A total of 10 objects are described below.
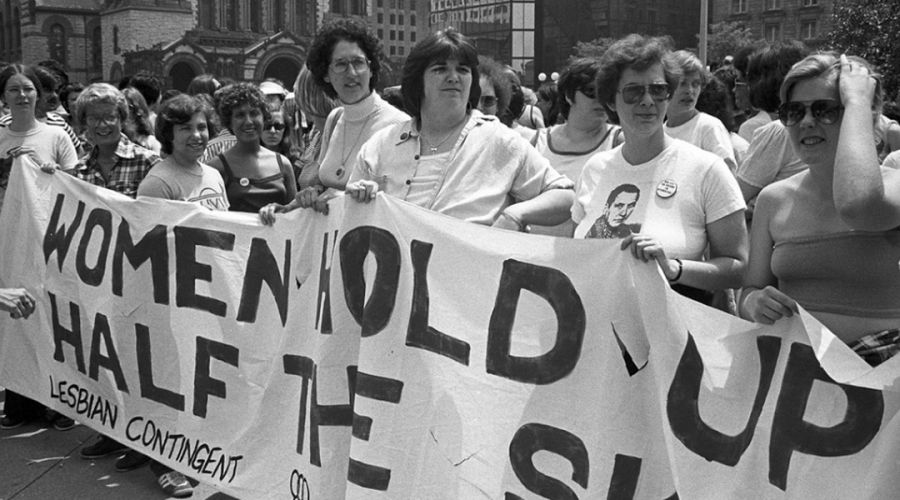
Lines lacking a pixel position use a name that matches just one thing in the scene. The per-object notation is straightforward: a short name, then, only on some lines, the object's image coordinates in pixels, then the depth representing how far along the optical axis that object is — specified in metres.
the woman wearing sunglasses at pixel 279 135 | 6.28
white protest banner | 2.64
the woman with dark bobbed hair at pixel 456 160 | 3.54
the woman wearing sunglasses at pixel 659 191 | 3.07
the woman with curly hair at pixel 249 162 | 5.06
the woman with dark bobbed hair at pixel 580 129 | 4.73
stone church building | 73.12
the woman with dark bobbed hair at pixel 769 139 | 4.24
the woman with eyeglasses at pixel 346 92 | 4.28
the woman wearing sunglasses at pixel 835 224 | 2.53
